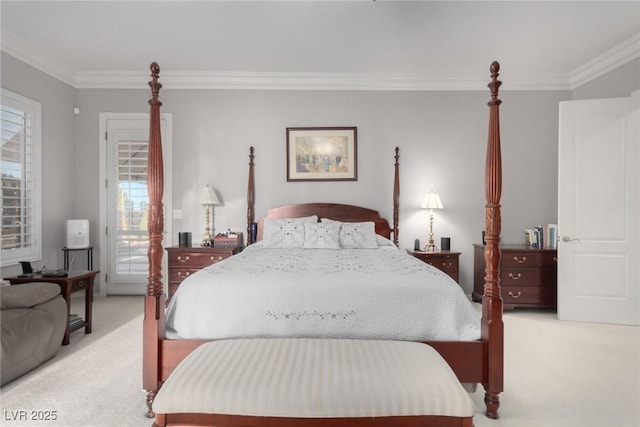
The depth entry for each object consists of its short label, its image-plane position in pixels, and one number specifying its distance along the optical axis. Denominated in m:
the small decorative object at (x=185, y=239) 4.44
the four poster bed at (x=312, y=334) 1.41
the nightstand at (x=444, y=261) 4.35
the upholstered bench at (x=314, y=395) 1.37
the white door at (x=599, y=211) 3.68
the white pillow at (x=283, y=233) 4.00
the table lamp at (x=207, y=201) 4.50
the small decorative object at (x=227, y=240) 4.42
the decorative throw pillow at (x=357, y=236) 4.00
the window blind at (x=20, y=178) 3.75
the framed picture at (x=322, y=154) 4.76
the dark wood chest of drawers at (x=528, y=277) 4.16
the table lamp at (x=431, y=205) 4.50
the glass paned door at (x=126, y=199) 4.76
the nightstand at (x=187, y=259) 4.28
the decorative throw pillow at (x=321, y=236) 3.90
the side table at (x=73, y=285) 3.07
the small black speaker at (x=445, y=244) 4.51
